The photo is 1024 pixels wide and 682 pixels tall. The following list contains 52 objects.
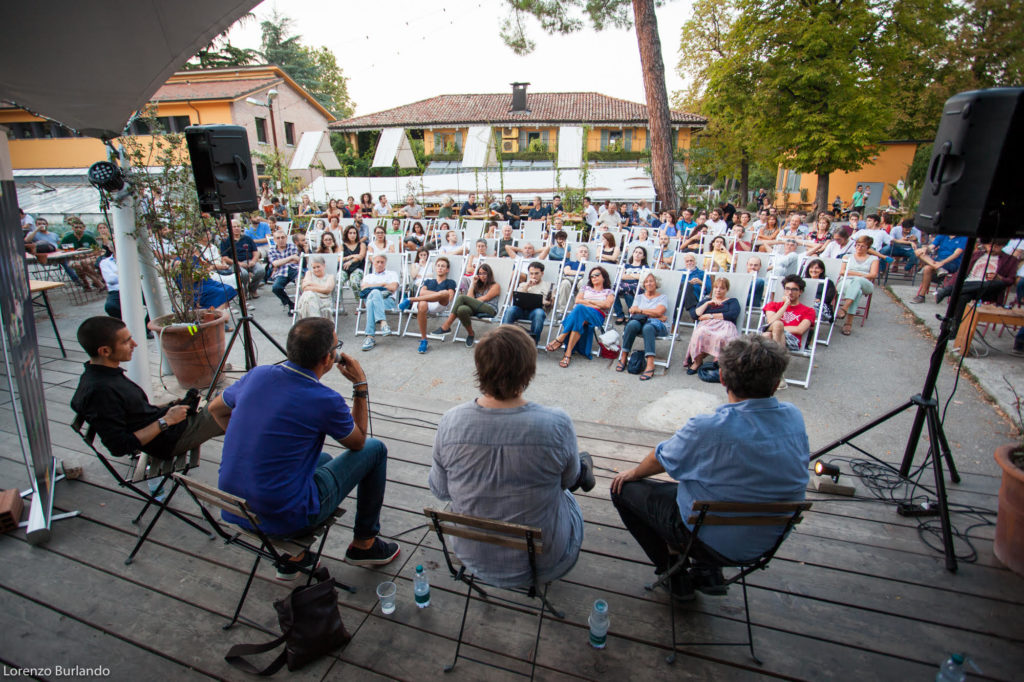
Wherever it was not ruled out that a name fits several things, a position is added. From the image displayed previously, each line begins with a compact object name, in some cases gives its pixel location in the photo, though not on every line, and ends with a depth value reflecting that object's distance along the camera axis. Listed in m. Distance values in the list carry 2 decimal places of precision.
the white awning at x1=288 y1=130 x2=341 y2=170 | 16.14
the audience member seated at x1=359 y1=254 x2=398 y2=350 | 6.04
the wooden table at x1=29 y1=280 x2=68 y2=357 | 5.09
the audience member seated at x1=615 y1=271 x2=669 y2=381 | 4.95
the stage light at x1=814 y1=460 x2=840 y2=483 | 2.72
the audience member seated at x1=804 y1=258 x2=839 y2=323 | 5.54
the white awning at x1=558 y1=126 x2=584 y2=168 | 13.67
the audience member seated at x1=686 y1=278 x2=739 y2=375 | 4.82
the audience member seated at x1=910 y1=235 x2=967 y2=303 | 6.81
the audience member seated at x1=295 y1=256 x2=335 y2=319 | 6.08
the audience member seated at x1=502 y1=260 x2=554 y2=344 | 5.73
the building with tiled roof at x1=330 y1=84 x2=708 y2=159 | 27.31
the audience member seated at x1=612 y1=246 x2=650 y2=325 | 5.91
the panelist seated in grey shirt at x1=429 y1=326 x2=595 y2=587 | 1.67
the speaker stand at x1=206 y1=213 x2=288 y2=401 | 3.34
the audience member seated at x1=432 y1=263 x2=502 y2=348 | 5.77
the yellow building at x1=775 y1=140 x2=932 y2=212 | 21.92
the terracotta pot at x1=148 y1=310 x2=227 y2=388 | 4.24
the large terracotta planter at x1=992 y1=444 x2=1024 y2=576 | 2.15
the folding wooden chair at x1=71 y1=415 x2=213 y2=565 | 2.28
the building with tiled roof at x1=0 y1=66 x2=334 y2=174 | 21.42
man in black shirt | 2.29
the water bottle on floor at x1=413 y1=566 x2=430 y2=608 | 2.02
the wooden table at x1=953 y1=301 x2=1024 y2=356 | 4.71
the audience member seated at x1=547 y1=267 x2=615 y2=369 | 5.27
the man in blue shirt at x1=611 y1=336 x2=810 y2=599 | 1.72
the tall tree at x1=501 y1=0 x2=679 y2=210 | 10.66
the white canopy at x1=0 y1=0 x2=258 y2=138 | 2.22
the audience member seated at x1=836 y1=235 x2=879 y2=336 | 6.01
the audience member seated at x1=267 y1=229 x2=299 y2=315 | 7.00
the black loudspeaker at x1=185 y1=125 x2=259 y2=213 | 3.29
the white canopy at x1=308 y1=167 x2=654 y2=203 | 14.06
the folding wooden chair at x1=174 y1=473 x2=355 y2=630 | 1.76
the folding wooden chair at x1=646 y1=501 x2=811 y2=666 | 1.66
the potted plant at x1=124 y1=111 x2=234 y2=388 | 4.09
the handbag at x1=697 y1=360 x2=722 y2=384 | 4.68
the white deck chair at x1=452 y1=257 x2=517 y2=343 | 6.07
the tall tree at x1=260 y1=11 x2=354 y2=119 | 36.75
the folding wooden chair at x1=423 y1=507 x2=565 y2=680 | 1.60
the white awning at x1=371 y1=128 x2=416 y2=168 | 14.77
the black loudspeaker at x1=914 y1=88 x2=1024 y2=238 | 2.08
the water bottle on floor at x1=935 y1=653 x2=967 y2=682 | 1.60
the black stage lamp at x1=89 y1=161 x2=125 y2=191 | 3.42
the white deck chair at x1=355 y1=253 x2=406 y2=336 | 6.68
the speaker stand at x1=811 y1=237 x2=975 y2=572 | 2.28
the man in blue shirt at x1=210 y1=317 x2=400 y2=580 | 1.83
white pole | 3.55
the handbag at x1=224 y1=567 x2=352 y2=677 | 1.75
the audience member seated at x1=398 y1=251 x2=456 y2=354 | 5.82
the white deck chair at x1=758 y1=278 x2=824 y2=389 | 4.60
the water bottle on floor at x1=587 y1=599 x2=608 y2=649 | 1.81
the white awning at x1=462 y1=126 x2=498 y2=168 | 13.59
